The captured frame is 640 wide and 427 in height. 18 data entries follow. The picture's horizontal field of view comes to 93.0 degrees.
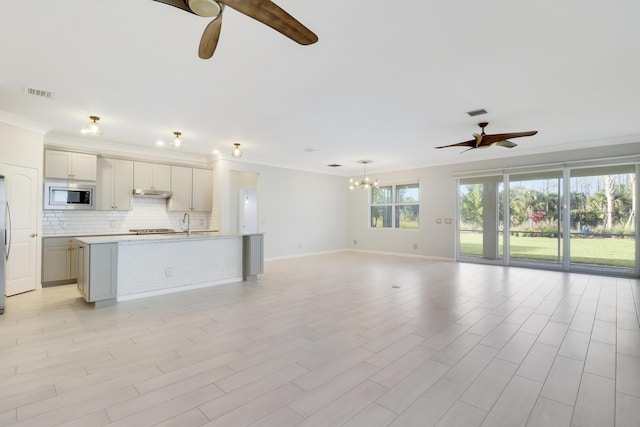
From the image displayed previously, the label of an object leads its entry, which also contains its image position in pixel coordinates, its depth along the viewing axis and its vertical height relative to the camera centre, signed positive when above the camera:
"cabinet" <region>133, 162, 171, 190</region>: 6.20 +0.84
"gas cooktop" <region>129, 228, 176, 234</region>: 6.24 -0.32
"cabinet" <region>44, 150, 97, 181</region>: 5.17 +0.88
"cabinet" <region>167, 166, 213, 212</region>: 6.73 +0.61
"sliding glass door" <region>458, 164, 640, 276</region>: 5.96 +0.00
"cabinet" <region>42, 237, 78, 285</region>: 5.02 -0.76
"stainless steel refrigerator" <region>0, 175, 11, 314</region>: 3.63 -0.23
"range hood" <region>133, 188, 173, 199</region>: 6.11 +0.46
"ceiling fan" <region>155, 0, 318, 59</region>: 1.61 +1.13
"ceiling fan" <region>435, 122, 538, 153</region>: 4.62 +1.24
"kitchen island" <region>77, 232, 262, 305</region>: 3.92 -0.72
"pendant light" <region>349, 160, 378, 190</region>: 8.27 +1.13
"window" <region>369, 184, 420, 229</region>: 8.88 +0.36
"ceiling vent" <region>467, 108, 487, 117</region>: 4.21 +1.50
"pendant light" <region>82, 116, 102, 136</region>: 4.28 +1.22
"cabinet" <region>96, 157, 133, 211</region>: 5.79 +0.60
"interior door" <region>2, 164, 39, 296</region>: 4.36 -0.20
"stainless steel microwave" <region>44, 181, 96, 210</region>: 5.18 +0.35
